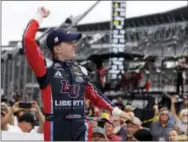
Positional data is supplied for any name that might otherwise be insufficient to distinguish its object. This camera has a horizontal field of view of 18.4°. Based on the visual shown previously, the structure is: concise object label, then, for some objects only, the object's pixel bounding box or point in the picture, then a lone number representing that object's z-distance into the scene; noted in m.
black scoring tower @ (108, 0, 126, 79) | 31.28
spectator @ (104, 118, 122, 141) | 6.70
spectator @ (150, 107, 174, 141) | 9.05
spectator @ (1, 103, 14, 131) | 6.88
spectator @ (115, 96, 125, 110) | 16.10
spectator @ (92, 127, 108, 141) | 5.76
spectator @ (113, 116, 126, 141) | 7.73
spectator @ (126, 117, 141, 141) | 6.68
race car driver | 4.04
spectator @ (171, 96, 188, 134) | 8.91
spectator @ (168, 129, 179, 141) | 7.91
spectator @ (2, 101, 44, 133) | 6.80
